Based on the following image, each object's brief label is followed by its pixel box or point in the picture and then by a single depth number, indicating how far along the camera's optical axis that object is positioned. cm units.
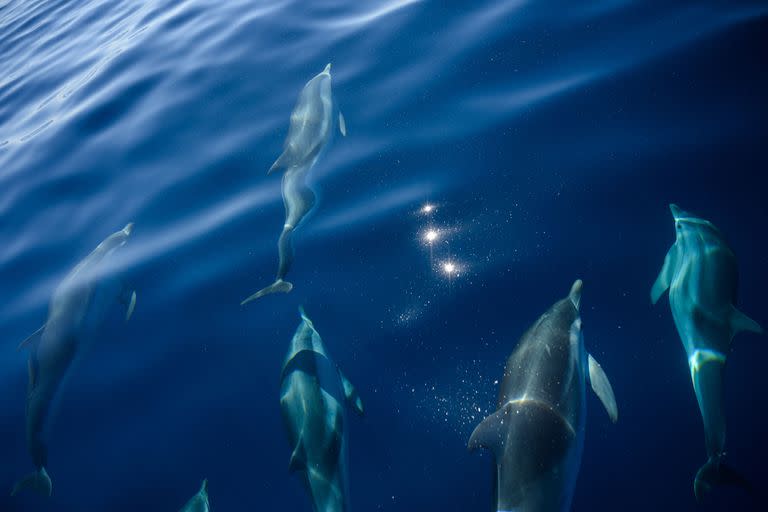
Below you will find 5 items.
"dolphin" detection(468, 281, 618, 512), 267
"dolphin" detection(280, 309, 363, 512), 322
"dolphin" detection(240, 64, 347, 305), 461
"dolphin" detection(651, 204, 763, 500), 289
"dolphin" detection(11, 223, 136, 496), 409
